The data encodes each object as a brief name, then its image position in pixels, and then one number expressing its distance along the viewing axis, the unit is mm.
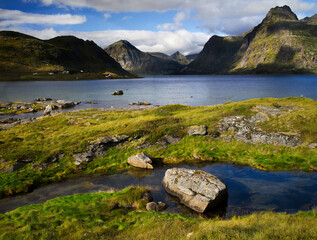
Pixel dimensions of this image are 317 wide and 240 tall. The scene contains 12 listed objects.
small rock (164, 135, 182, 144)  35391
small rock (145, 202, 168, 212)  18456
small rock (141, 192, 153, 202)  20042
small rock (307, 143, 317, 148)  29714
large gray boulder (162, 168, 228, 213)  18672
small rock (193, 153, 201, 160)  30766
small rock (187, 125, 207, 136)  36219
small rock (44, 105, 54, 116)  72888
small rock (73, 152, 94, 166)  29817
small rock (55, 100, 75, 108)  87688
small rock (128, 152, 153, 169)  28500
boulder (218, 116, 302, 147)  31592
